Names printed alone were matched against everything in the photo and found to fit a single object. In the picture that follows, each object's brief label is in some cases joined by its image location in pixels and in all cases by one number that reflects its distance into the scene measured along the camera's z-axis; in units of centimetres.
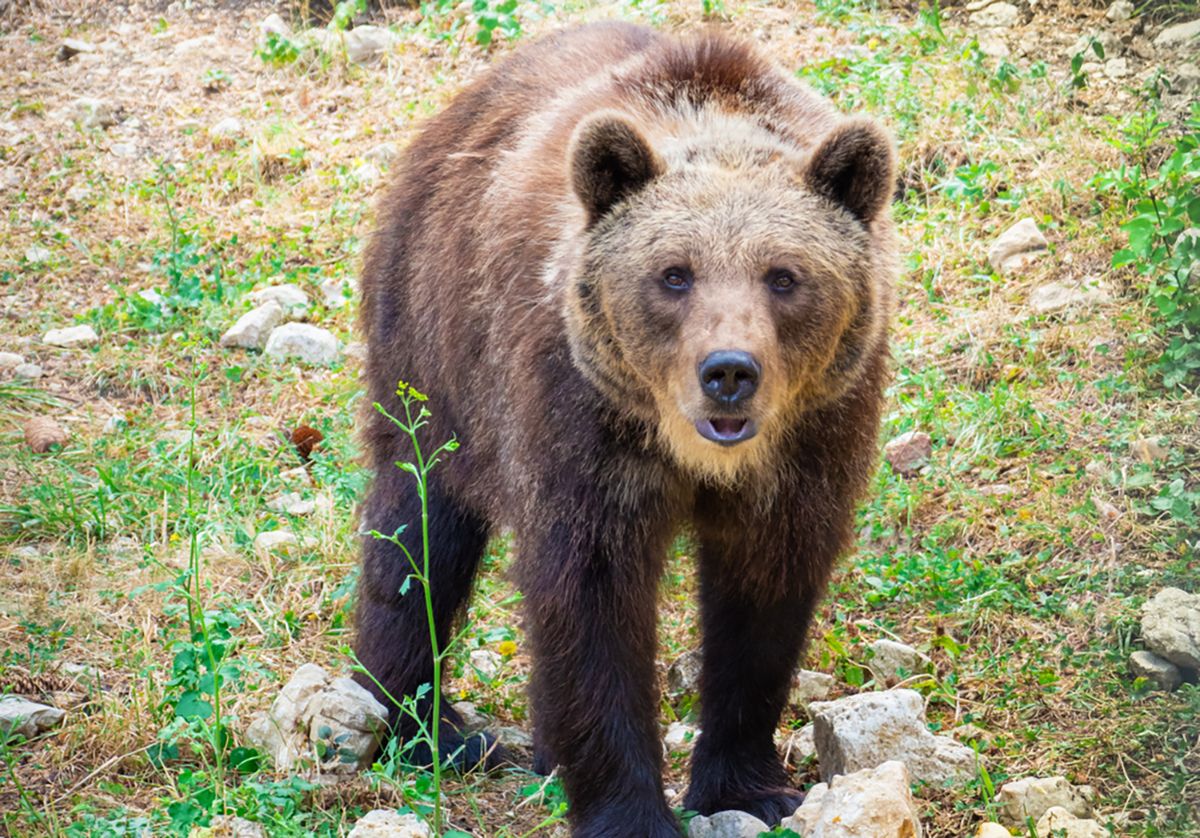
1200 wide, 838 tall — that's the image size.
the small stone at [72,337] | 1628
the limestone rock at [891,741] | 922
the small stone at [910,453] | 1313
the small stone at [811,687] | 1113
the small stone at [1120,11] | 1656
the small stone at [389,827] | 822
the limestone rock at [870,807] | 777
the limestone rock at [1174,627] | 951
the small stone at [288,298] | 1686
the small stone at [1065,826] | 827
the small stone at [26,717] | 993
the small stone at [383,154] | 1903
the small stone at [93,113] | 2125
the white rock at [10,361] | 1574
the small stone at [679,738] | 1098
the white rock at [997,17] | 1781
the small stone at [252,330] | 1627
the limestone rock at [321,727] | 955
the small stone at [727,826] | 924
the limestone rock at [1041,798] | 870
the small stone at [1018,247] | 1471
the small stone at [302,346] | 1600
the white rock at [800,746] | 1059
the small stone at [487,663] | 1207
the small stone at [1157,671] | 966
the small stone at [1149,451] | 1179
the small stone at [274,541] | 1281
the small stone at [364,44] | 2152
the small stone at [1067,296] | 1373
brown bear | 833
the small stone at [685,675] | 1163
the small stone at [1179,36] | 1542
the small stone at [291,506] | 1355
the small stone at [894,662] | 1092
